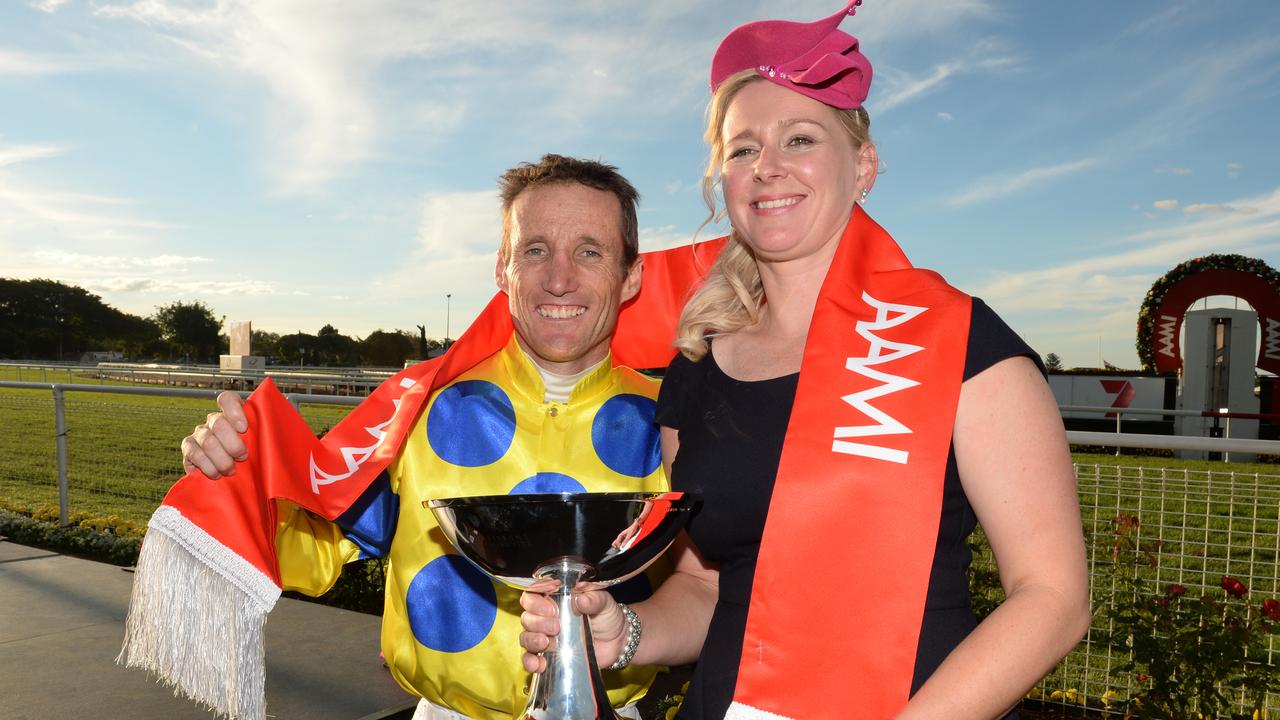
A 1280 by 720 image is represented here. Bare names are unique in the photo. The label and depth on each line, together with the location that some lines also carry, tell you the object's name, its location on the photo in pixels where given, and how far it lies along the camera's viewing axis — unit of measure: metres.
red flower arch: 18.92
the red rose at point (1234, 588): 3.49
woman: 1.35
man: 1.93
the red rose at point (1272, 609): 3.43
